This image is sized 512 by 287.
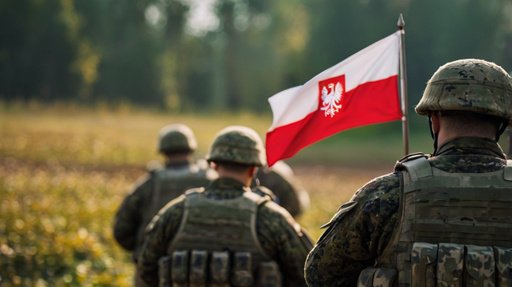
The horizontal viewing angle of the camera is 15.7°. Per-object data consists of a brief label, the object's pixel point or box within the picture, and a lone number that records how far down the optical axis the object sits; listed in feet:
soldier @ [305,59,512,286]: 27.94
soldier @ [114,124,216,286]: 57.67
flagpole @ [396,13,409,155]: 38.40
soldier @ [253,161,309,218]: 65.21
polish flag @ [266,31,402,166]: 41.39
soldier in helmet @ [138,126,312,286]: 40.40
